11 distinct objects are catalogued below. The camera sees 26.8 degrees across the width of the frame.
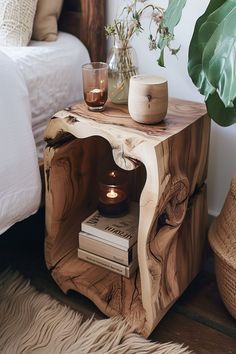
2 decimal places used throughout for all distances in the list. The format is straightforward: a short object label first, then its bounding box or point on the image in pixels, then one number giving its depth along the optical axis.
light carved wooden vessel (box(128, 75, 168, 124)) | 1.15
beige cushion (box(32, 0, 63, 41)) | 1.52
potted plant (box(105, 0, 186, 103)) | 1.27
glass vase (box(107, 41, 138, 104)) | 1.29
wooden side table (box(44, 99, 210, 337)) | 1.12
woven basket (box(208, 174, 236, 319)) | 1.21
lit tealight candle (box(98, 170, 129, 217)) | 1.46
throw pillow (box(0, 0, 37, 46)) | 1.42
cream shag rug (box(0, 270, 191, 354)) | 1.22
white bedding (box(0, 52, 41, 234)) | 1.21
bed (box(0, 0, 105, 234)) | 1.22
